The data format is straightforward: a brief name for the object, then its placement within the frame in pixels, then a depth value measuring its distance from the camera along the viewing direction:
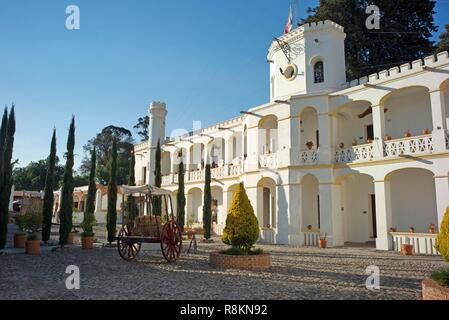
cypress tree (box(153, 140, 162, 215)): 20.48
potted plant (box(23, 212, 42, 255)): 16.02
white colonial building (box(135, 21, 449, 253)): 14.96
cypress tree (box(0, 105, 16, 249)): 14.05
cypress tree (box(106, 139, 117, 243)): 17.39
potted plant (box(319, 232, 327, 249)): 16.67
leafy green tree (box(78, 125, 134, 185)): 51.28
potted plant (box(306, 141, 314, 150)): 18.52
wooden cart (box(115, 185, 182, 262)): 10.89
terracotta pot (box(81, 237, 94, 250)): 15.48
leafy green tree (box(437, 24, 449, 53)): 24.56
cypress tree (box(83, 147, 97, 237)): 16.62
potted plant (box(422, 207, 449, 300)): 5.40
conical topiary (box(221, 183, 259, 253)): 10.72
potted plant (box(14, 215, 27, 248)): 15.58
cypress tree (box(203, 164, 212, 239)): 19.98
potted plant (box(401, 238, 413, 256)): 13.98
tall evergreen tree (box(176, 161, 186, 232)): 20.70
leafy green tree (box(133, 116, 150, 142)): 62.00
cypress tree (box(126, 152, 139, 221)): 20.25
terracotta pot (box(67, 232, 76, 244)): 17.36
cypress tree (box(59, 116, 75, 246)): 15.64
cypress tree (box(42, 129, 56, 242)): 16.48
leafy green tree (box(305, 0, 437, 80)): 26.34
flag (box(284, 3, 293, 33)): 20.58
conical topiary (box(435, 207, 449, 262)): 6.09
